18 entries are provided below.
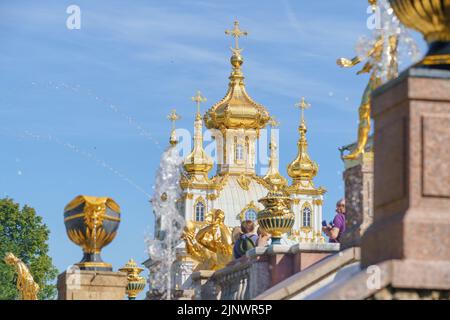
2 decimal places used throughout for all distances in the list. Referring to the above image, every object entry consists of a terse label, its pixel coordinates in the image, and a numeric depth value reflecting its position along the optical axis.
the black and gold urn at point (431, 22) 12.65
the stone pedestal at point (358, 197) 17.12
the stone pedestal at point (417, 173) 11.60
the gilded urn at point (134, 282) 31.05
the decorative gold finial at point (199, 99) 95.06
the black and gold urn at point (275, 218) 19.69
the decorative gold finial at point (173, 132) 86.01
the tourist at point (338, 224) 19.61
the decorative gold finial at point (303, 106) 95.44
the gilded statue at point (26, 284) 23.06
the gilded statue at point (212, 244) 23.55
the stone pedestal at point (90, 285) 17.11
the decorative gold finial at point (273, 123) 103.31
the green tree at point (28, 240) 67.19
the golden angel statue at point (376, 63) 16.39
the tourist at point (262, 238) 19.83
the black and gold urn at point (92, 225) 16.98
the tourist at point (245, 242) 20.69
